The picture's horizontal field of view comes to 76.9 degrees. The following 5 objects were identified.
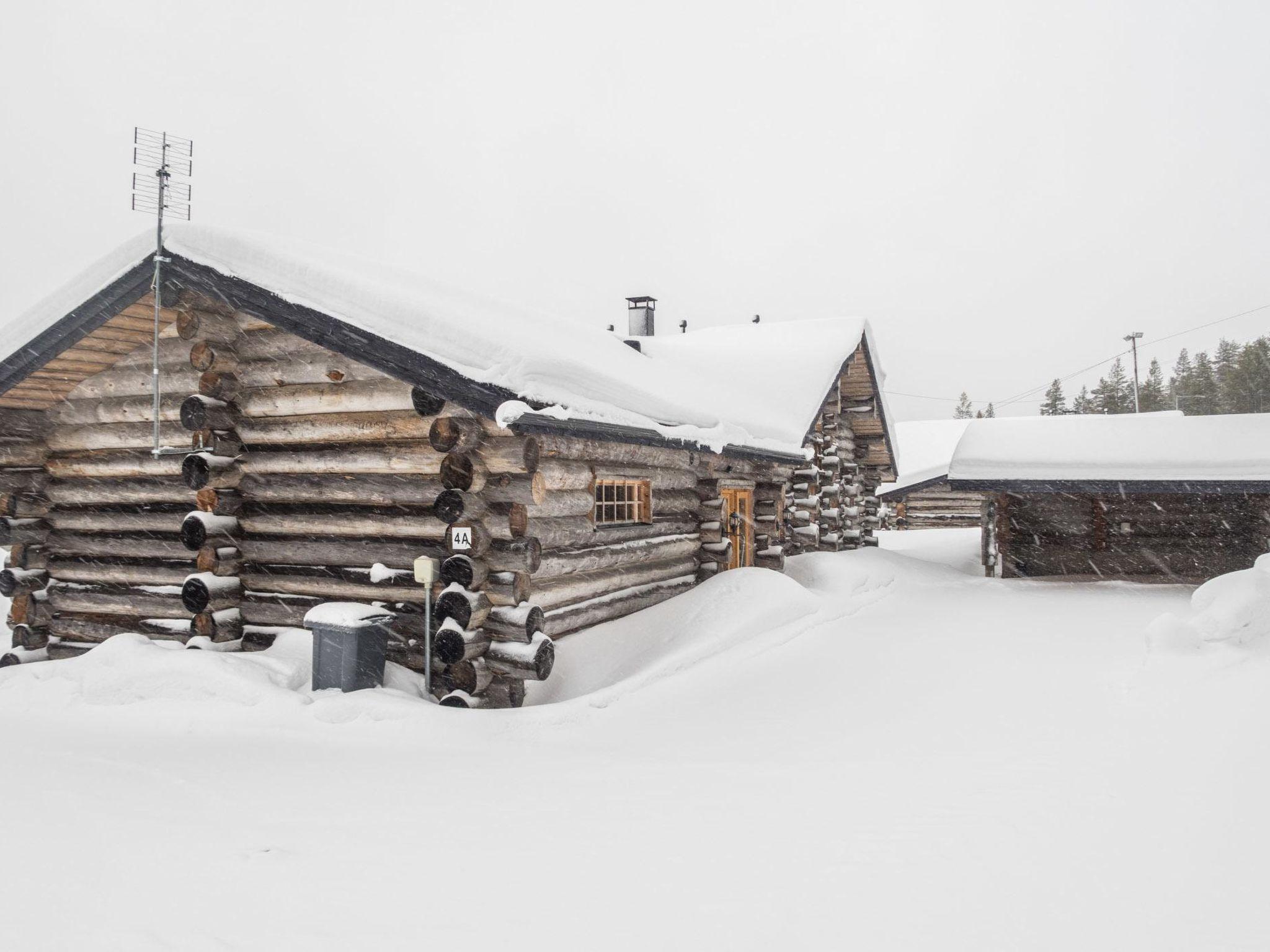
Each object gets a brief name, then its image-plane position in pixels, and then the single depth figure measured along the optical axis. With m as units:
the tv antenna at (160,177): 7.66
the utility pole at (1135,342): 44.78
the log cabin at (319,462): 6.72
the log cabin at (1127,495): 14.91
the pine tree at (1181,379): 63.51
